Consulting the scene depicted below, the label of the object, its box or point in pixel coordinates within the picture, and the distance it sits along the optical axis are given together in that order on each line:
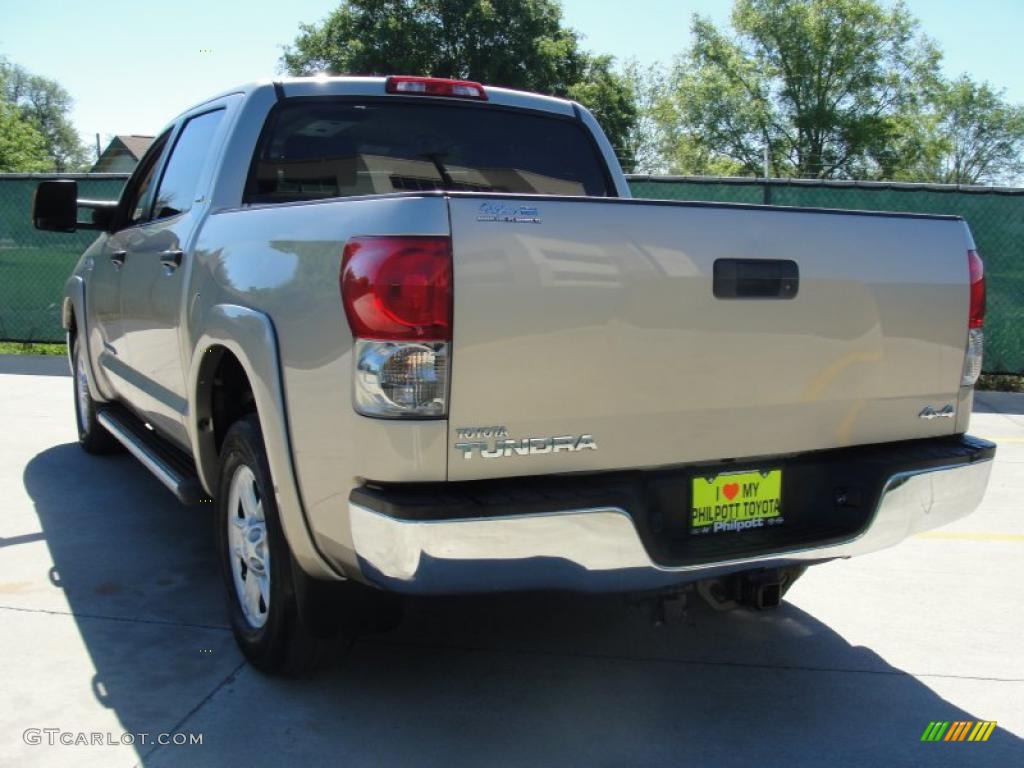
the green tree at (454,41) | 40.91
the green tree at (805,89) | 58.06
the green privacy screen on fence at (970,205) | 10.03
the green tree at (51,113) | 99.44
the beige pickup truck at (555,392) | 2.59
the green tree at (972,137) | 62.31
